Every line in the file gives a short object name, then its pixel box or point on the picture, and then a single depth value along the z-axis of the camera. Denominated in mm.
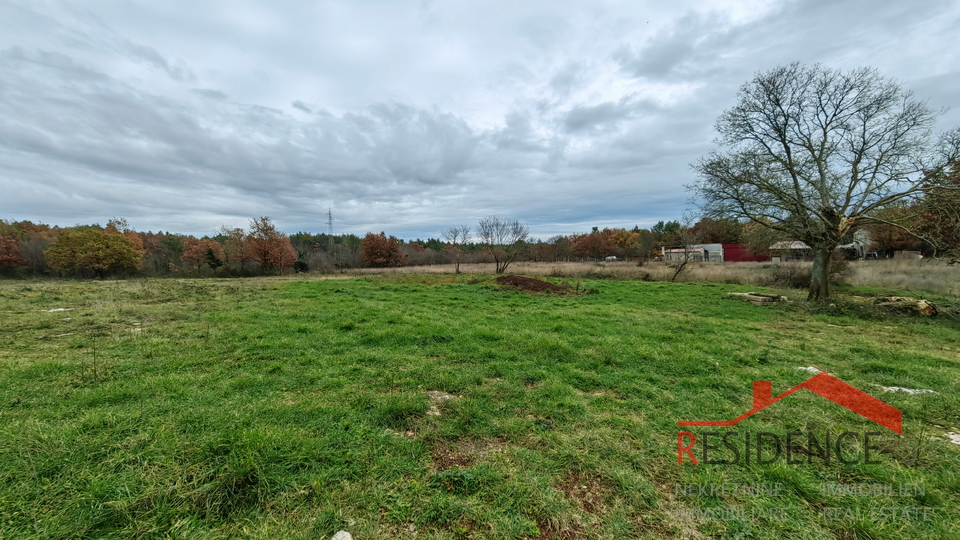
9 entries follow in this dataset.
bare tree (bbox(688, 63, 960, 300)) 11641
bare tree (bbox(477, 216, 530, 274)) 28266
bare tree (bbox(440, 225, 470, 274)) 33788
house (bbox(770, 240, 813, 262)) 35219
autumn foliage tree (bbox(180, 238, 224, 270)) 41750
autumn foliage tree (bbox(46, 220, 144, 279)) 31688
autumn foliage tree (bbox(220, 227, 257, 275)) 38969
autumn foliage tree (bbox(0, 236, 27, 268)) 38719
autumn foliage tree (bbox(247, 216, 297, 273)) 35281
